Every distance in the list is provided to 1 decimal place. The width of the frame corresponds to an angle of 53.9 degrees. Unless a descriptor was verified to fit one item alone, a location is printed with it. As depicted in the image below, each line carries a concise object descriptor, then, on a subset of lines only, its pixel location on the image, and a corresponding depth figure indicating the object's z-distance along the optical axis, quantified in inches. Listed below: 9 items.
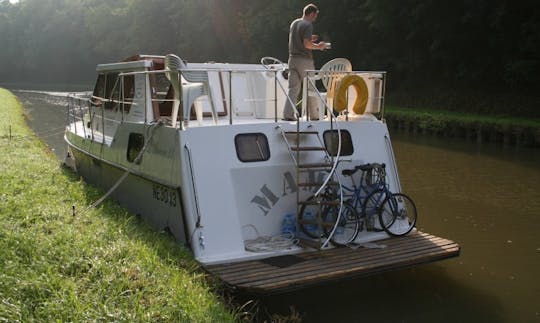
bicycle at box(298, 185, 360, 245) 265.9
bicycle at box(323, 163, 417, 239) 284.5
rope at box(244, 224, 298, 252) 261.6
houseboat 254.5
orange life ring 305.0
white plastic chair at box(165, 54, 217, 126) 279.3
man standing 309.9
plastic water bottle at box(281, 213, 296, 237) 277.3
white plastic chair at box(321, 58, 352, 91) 325.1
